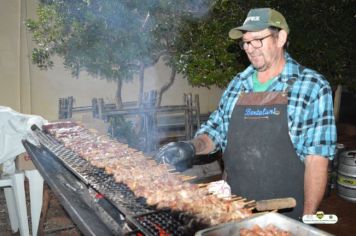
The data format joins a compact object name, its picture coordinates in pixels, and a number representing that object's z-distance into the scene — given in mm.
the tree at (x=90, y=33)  7707
